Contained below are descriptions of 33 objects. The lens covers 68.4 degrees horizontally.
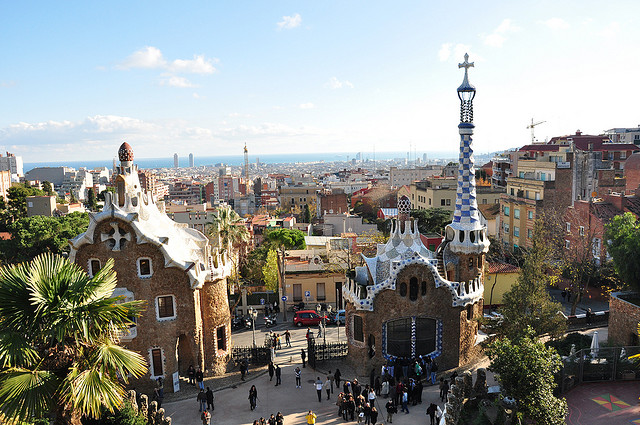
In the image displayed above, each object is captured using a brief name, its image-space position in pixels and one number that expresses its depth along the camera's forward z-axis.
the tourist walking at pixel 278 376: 25.64
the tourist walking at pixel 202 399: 22.97
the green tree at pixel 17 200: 71.12
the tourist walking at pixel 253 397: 23.20
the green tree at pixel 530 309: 24.67
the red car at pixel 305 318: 35.84
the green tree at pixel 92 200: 87.64
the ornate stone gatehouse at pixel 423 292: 25.81
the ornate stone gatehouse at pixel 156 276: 24.92
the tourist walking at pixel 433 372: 25.39
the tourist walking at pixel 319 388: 23.47
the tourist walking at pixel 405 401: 22.19
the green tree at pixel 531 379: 17.12
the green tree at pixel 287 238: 54.91
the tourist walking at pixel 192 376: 26.17
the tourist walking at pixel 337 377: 24.67
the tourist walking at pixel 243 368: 26.68
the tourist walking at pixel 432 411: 21.05
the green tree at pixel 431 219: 57.82
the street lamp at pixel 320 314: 34.67
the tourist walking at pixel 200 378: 24.50
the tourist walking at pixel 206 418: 21.33
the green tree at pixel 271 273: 41.03
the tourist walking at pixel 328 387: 24.06
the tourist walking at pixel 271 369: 26.27
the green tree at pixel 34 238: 47.50
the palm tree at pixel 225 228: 39.16
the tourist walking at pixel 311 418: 20.59
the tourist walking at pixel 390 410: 21.33
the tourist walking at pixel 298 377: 24.95
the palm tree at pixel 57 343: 13.23
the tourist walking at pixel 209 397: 23.12
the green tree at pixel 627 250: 26.77
